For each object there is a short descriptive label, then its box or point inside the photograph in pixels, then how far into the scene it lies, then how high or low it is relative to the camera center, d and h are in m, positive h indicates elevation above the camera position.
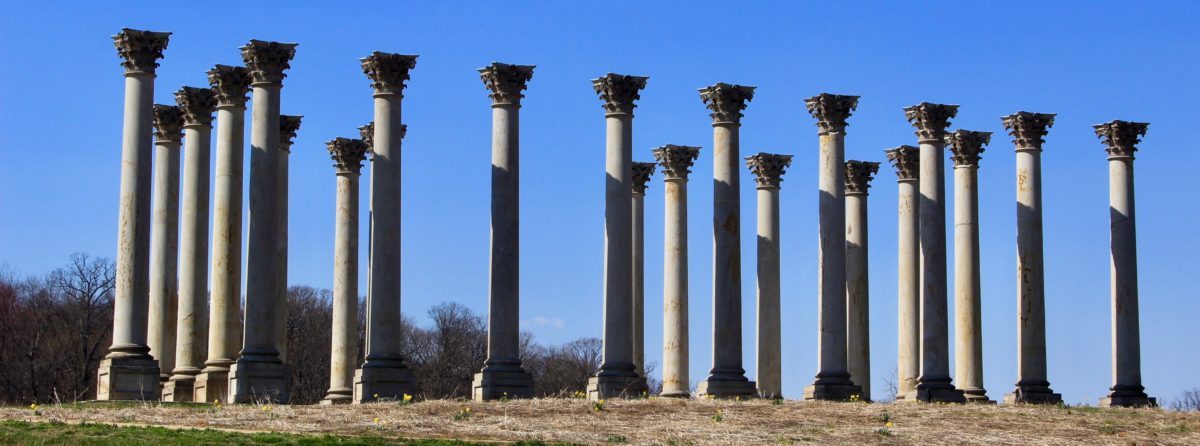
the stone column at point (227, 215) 77.19 +6.59
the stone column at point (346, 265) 84.94 +5.40
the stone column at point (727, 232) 80.81 +6.39
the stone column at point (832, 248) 82.00 +5.89
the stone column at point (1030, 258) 84.88 +5.79
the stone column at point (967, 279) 85.12 +4.92
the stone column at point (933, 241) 83.12 +6.33
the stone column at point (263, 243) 72.88 +5.32
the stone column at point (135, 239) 72.38 +5.37
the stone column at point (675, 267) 84.75 +5.42
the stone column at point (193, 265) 78.12 +4.82
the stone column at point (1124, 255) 86.31 +6.04
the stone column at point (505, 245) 75.69 +5.50
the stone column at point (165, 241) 78.31 +5.70
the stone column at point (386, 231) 74.94 +5.88
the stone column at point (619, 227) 79.81 +6.46
